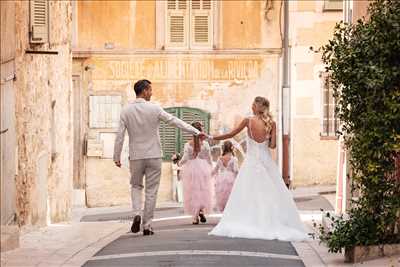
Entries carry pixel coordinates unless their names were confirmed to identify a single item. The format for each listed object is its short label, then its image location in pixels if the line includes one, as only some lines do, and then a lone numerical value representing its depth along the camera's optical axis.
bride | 13.64
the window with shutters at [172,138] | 30.30
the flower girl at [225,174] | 17.47
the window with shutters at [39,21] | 17.11
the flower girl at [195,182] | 17.16
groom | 13.50
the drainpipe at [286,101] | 29.19
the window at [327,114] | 29.94
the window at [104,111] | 29.97
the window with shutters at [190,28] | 29.95
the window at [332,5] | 29.80
